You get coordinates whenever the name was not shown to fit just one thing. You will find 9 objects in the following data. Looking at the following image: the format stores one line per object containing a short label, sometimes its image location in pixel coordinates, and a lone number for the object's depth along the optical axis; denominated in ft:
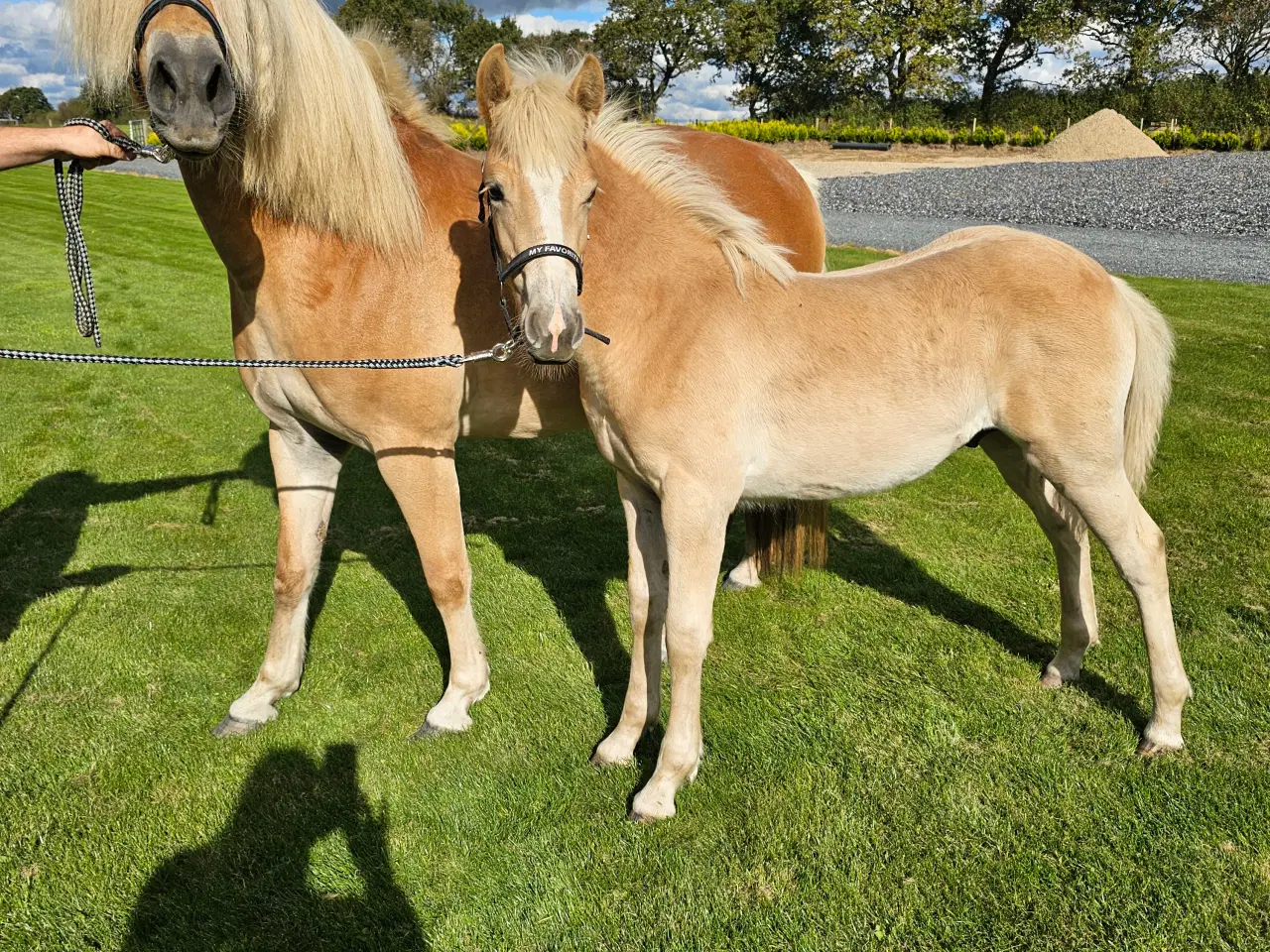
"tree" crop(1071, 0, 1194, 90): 123.44
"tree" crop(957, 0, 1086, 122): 130.11
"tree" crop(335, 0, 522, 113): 167.73
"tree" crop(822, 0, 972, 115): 131.44
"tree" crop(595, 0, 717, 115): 161.68
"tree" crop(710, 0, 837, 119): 149.28
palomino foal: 8.46
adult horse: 7.86
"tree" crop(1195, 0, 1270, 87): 116.78
